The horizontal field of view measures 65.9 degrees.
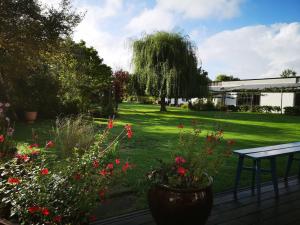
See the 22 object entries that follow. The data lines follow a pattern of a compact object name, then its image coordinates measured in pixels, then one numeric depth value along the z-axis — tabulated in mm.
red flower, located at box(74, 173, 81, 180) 2049
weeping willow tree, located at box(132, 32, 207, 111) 18089
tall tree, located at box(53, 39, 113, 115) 12328
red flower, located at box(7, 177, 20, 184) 1838
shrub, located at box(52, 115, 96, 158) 4430
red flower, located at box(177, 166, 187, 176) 2130
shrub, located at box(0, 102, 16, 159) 3512
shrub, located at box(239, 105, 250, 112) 25384
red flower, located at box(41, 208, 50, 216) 1712
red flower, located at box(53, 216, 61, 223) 1731
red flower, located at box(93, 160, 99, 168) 2193
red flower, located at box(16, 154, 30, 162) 2197
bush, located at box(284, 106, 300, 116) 21279
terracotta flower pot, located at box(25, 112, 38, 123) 10021
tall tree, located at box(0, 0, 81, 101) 8224
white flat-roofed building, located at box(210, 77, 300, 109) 24399
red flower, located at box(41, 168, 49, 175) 1874
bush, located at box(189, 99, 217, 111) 23646
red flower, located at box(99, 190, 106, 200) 2103
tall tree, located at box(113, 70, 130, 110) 16522
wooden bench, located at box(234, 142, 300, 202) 3254
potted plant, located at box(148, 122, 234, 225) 2153
